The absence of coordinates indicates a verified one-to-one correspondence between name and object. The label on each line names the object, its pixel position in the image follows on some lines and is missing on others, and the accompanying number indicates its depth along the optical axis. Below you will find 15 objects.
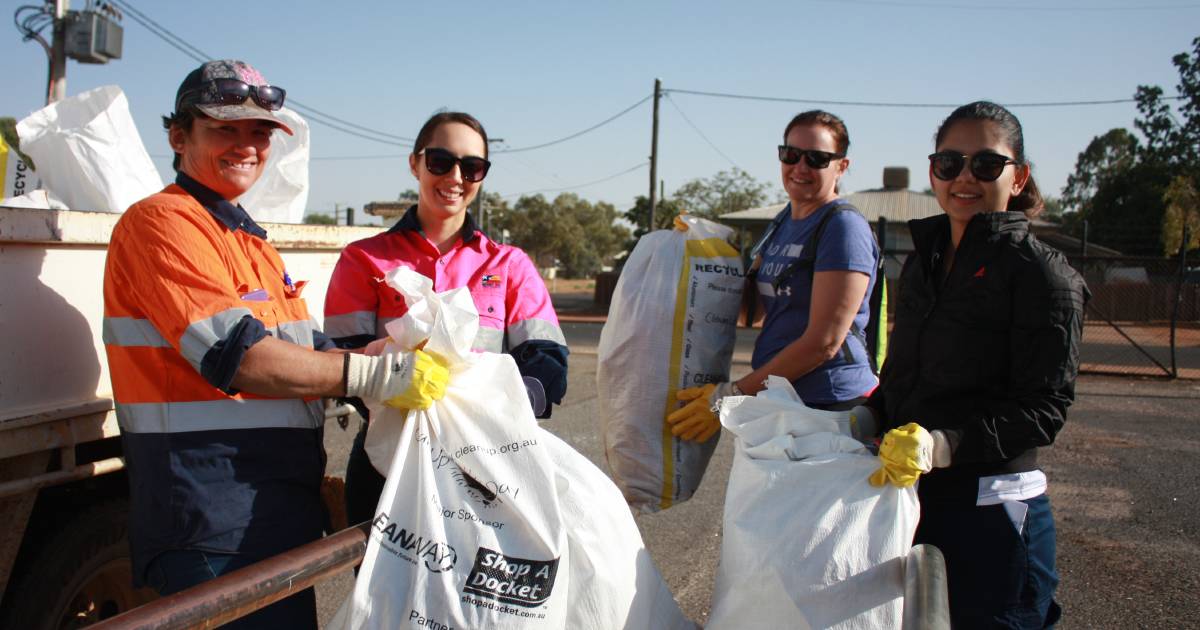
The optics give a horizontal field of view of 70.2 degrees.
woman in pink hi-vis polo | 2.33
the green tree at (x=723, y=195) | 43.25
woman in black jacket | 1.88
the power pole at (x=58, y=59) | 10.87
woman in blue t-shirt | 2.49
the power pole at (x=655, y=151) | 24.89
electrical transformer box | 11.12
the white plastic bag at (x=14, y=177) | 3.26
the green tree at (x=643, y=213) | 29.57
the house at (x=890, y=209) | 28.97
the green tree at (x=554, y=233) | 54.12
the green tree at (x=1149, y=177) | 29.01
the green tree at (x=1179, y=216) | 23.17
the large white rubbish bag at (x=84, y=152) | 3.10
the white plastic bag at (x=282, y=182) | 3.66
